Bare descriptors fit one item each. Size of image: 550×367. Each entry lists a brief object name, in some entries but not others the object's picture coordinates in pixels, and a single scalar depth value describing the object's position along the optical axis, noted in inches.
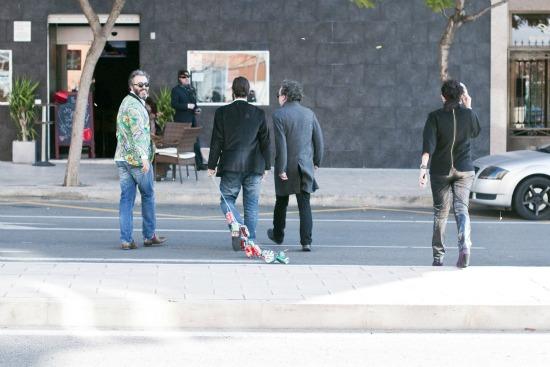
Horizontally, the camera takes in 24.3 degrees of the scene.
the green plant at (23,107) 976.3
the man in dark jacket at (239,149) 506.6
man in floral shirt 511.8
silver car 696.4
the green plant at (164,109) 965.2
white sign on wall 997.2
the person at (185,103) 880.3
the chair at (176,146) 831.7
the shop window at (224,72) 998.4
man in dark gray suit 522.3
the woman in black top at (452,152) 461.4
